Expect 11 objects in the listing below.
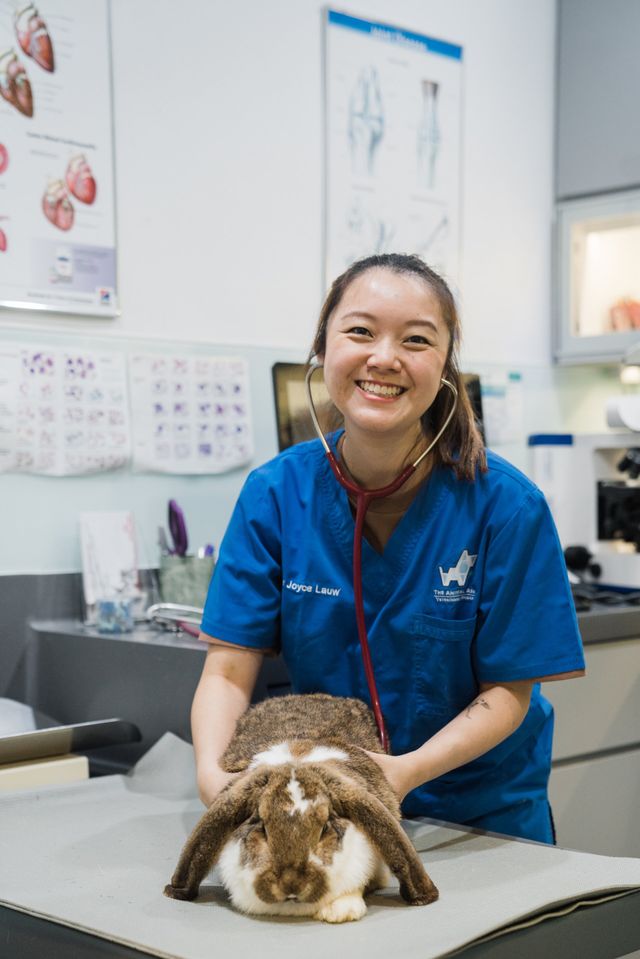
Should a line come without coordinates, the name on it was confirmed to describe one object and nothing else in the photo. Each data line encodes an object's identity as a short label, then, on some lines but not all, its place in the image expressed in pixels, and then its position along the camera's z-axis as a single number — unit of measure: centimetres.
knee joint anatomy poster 258
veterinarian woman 132
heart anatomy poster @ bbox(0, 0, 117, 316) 201
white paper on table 206
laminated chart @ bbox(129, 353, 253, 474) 220
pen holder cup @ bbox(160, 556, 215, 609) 209
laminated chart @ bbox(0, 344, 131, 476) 201
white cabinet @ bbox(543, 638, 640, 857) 222
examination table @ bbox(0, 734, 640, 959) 95
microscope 271
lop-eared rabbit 99
